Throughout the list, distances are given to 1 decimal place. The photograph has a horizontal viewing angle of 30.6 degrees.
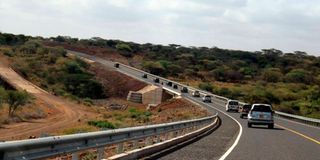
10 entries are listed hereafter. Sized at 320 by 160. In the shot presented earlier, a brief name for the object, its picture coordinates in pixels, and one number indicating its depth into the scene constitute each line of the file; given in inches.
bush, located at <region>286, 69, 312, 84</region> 6318.9
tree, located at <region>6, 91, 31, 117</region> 2378.6
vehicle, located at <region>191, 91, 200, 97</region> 4173.2
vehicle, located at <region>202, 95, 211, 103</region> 3735.5
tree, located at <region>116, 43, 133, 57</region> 7229.3
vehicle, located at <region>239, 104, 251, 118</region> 2337.4
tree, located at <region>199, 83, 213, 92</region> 5049.2
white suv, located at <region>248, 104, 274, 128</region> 1574.8
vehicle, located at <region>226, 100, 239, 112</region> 2962.6
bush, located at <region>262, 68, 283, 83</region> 6441.9
